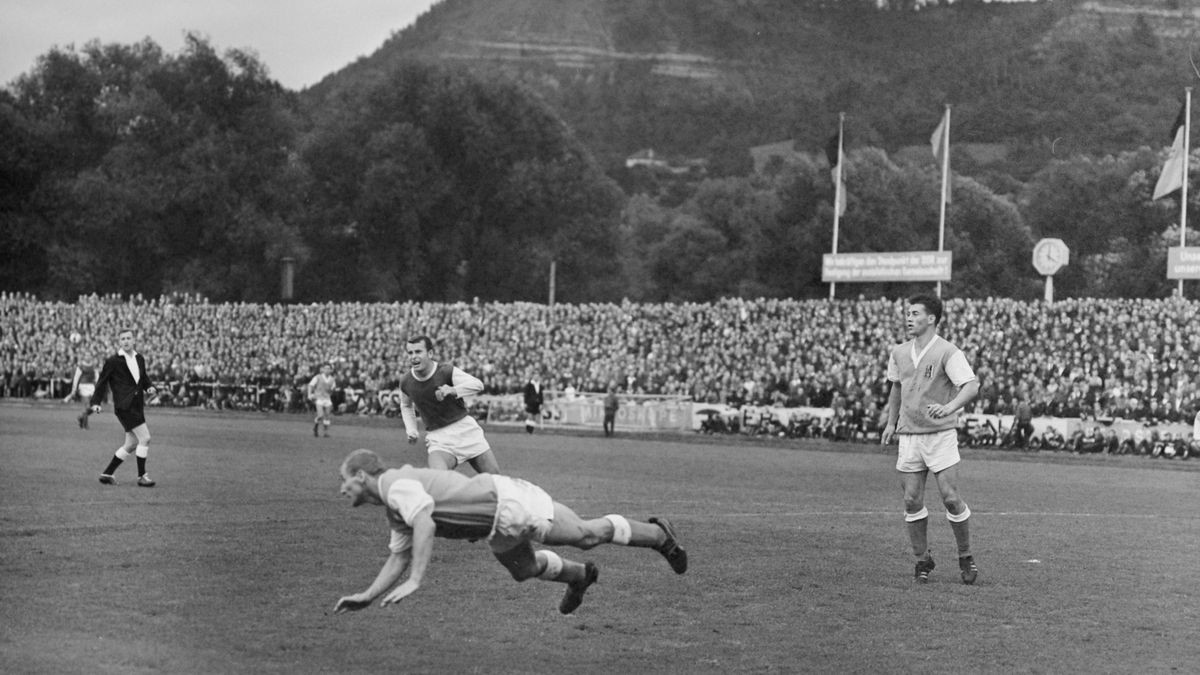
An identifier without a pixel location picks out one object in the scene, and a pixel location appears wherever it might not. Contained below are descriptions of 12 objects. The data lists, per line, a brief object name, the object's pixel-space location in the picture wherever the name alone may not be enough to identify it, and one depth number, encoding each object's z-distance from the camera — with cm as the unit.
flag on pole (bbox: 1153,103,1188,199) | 4553
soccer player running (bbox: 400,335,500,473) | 1590
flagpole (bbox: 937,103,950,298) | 4994
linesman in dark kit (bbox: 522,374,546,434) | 4421
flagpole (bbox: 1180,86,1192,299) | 4366
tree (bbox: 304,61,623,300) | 9125
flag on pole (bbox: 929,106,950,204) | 5006
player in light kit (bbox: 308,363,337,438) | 3844
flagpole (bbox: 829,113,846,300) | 5238
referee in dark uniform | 2133
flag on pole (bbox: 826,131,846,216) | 5369
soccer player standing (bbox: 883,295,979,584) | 1338
